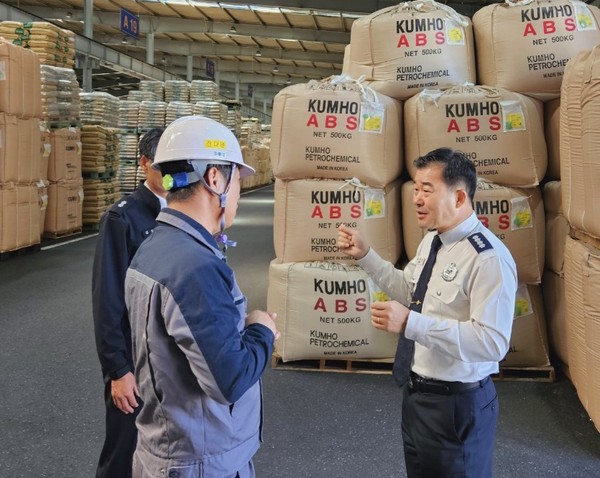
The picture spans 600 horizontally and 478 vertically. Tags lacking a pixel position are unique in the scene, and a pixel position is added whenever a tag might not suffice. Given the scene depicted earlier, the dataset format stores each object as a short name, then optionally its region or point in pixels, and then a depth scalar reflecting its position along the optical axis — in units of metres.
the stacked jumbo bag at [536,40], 3.73
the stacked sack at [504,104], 3.72
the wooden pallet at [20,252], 7.42
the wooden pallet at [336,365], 4.04
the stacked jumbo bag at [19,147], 6.97
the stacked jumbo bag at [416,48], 3.90
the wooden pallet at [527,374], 3.83
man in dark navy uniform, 2.10
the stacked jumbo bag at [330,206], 3.83
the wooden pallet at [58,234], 9.22
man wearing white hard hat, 1.27
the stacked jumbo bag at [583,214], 2.75
